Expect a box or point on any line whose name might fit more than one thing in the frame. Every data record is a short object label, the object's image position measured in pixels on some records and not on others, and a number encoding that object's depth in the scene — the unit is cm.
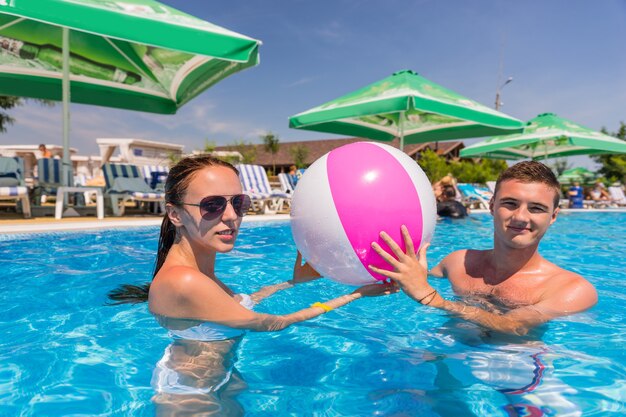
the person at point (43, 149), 1419
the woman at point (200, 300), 191
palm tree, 5588
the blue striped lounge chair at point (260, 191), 1233
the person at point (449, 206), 1089
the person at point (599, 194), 2184
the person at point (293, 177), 1516
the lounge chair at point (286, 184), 1459
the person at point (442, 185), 1097
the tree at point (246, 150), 4665
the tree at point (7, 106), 2796
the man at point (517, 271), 204
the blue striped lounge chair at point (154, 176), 1213
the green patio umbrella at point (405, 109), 918
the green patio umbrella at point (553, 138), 1363
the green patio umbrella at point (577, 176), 2888
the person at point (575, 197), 1995
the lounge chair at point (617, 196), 2241
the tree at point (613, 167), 3488
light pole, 3919
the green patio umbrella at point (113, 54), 553
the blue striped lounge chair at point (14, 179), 804
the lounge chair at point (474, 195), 1688
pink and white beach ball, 213
